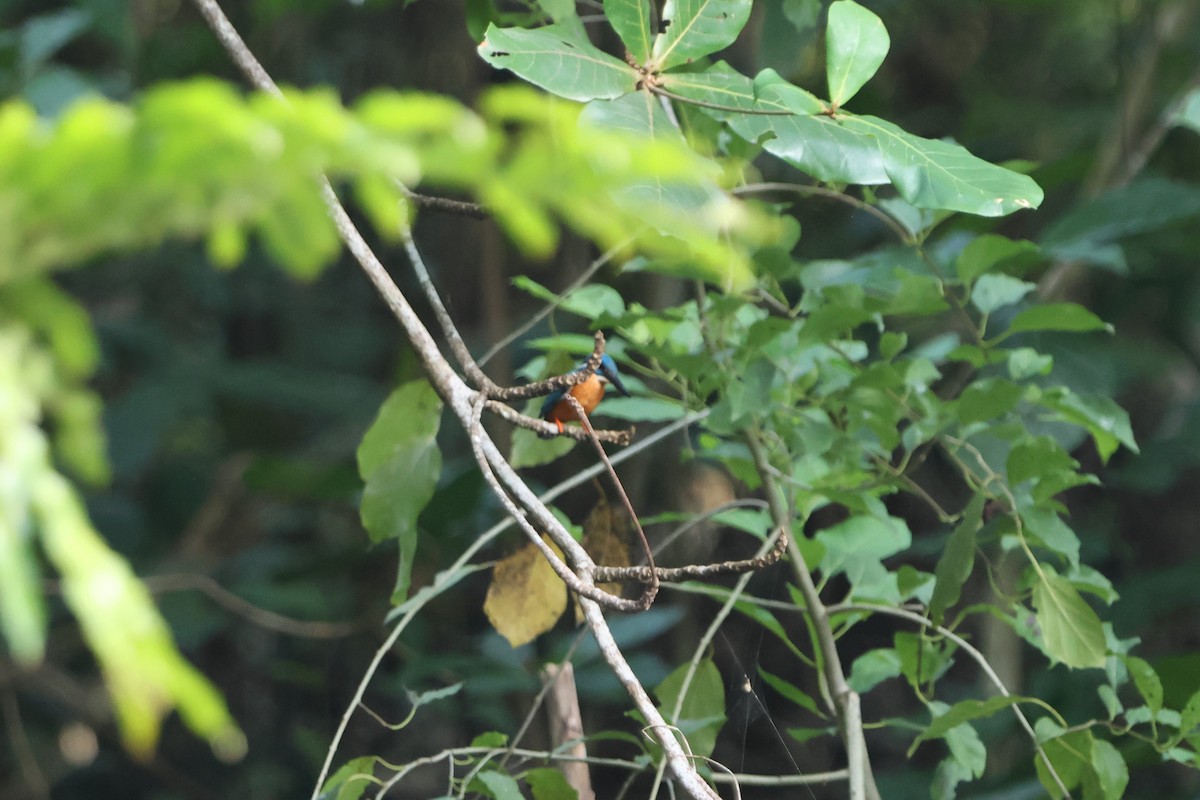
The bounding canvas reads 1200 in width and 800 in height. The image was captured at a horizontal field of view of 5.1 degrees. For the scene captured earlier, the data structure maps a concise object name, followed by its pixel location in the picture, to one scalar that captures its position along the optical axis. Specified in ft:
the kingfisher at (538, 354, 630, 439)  49.85
